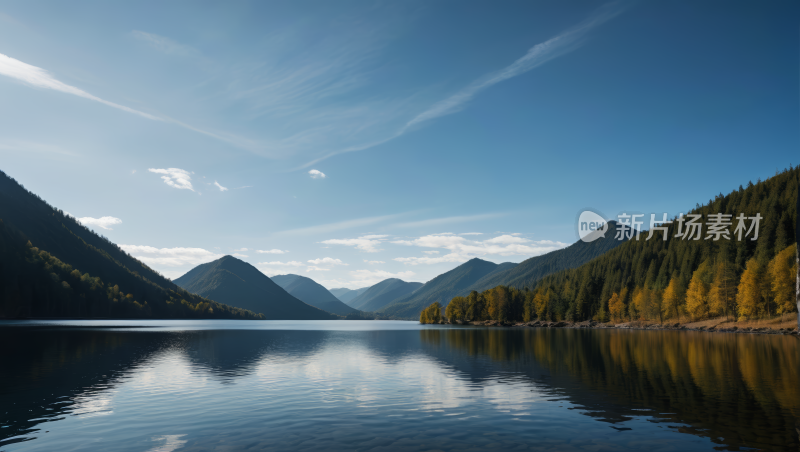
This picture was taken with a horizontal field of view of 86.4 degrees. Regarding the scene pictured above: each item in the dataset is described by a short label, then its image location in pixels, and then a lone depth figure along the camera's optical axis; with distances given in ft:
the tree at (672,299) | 561.43
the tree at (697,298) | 503.20
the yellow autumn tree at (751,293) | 421.18
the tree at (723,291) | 465.88
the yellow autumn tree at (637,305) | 624.18
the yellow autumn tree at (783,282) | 390.42
